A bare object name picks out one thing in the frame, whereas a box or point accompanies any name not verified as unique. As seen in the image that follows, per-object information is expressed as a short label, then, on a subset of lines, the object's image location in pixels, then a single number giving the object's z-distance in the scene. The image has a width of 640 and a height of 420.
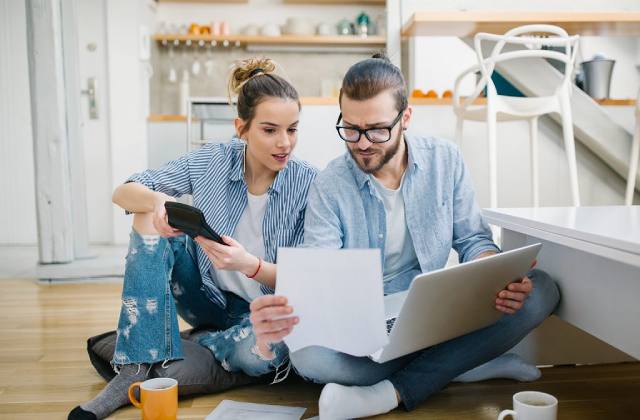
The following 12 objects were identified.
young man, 1.37
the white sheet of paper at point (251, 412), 1.36
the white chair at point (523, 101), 2.69
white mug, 1.10
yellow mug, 1.28
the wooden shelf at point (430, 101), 3.37
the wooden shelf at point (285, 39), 5.13
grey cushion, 1.50
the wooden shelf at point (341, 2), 5.29
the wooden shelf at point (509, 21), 3.15
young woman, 1.46
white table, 1.10
